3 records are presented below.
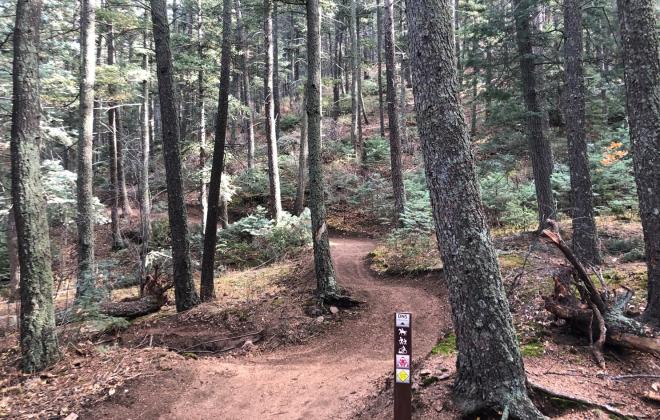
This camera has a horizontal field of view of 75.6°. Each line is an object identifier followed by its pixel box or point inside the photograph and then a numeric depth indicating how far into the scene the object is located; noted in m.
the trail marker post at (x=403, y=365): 3.55
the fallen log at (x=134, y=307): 9.12
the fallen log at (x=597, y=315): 4.91
